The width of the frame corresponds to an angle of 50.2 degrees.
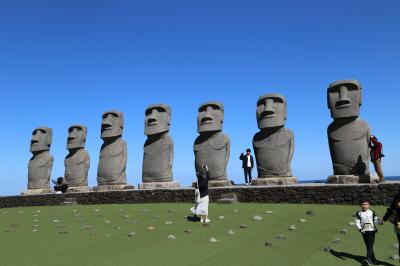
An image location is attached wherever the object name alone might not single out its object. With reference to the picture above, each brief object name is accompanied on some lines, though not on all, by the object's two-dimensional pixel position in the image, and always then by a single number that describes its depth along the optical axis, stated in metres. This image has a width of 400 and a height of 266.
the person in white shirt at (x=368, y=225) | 7.46
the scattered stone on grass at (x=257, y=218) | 11.55
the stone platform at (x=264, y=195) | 12.96
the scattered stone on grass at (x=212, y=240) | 9.05
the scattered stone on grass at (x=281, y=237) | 9.19
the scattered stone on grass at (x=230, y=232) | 9.82
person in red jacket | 13.96
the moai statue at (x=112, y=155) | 20.06
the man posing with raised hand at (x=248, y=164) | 18.64
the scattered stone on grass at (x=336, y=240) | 8.78
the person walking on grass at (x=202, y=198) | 11.52
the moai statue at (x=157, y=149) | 18.86
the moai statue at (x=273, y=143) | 16.22
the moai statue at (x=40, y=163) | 22.38
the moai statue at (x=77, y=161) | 21.42
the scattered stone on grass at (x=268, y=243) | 8.61
